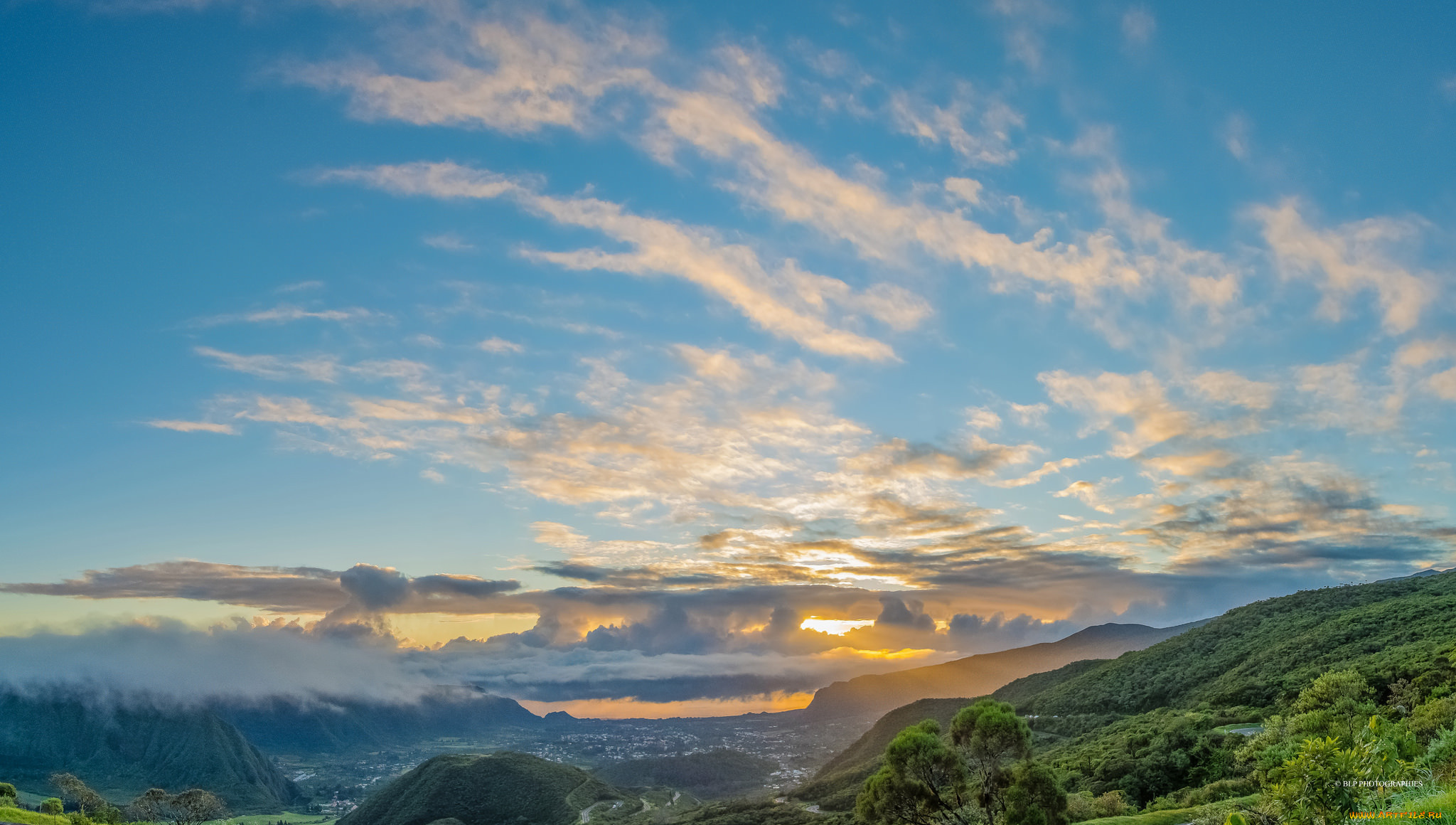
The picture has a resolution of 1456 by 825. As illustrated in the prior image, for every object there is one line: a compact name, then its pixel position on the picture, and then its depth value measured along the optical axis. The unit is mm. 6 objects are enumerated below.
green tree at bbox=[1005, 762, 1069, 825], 46406
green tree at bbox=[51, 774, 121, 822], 124312
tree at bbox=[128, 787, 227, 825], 129000
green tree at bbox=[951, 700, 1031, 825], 49438
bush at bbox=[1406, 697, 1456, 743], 41959
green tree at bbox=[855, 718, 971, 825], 48812
